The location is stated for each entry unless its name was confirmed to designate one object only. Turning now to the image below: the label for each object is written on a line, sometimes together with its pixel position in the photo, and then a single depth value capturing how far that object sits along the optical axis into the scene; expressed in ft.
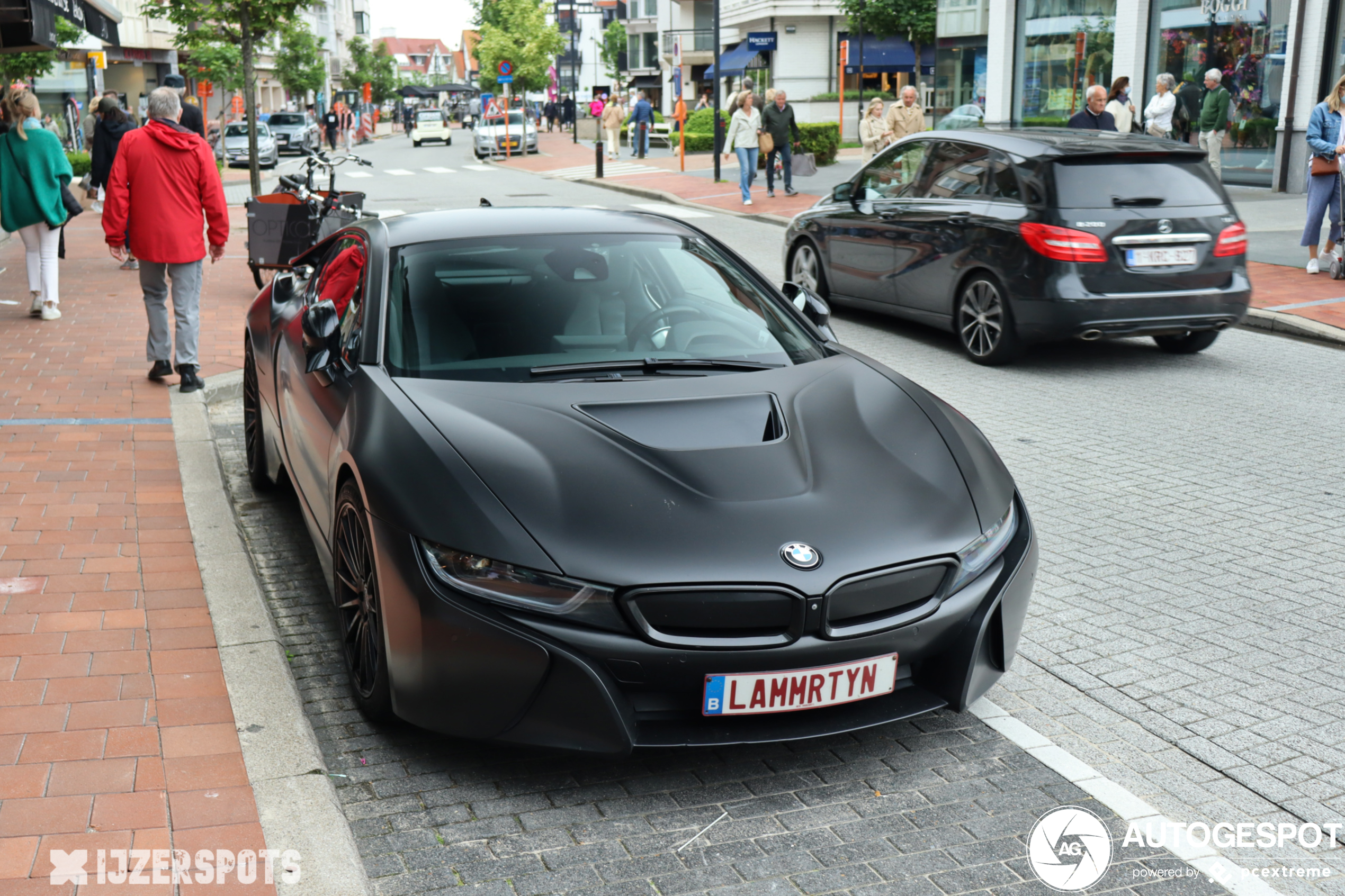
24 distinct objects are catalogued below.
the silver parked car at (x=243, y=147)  137.18
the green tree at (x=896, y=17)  154.51
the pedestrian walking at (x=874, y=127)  70.85
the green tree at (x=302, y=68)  200.85
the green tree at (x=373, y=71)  320.50
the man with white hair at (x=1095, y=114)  49.62
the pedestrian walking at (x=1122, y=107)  56.70
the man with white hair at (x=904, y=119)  65.67
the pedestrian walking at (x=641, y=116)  127.85
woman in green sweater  34.65
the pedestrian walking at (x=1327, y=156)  39.75
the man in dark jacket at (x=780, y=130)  72.74
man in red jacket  25.77
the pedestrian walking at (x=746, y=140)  71.77
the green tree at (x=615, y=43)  339.36
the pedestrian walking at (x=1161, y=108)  65.87
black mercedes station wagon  28.73
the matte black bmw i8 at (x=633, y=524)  10.46
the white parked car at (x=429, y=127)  189.06
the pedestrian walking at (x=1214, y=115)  66.64
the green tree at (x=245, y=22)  60.29
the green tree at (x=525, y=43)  207.51
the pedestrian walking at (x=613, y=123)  122.42
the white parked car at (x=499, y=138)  147.74
